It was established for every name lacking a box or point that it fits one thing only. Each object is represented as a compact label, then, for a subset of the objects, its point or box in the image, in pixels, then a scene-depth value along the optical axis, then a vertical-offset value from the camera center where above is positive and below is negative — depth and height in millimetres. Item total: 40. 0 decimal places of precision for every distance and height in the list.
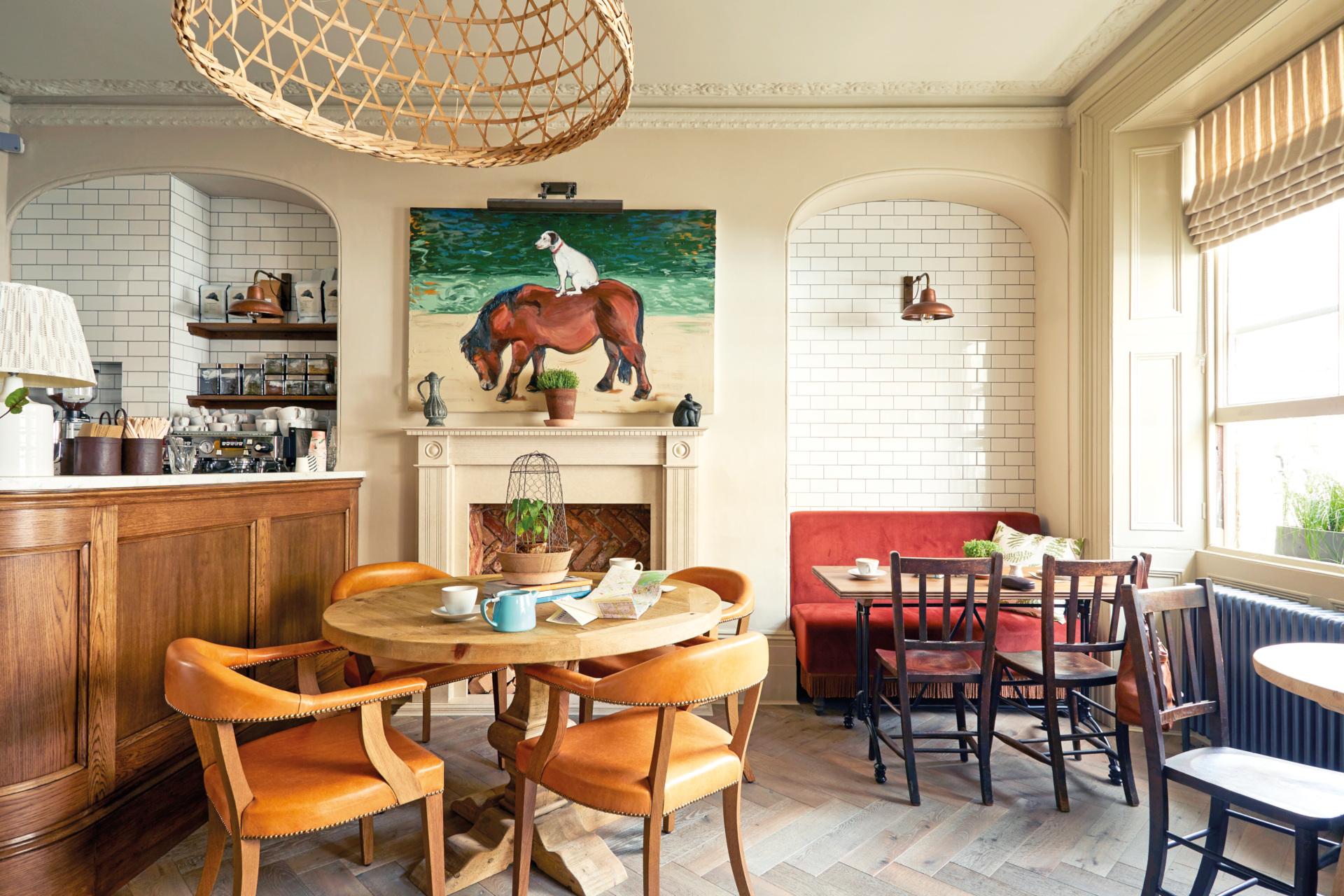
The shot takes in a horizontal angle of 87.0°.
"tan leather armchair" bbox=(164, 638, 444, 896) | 1612 -814
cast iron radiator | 2615 -953
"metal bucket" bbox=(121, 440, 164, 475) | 2461 -13
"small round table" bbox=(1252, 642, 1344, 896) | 1552 -507
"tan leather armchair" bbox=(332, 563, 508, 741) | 2586 -792
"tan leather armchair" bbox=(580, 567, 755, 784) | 2735 -584
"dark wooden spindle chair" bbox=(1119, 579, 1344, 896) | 1648 -804
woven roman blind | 2832 +1349
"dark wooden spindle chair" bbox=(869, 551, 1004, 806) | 2705 -790
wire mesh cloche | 2393 -334
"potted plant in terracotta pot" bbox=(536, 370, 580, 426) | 3816 +340
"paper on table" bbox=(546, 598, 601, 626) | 2023 -462
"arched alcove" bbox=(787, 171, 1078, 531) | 4449 +596
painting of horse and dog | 3992 +866
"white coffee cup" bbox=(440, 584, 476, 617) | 2078 -428
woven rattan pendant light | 1739 +1924
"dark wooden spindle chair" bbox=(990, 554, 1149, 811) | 2631 -838
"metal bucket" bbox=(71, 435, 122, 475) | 2340 -11
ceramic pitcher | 1914 -429
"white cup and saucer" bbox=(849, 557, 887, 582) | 3326 -535
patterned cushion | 3834 -499
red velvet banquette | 4176 -482
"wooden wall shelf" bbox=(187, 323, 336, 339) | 4164 +737
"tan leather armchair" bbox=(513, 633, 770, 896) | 1727 -799
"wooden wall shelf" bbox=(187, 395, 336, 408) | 4188 +316
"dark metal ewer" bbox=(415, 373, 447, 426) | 3844 +259
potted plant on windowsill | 2879 -265
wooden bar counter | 1955 -628
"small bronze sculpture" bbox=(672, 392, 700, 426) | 3861 +235
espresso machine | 4066 +10
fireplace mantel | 3842 -105
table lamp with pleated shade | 2037 +283
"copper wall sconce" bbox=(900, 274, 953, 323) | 3863 +806
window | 2951 +313
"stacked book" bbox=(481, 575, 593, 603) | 2412 -472
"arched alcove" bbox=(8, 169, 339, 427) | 4082 +1102
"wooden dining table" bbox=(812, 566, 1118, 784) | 3037 -614
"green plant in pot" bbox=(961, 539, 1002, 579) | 3271 -429
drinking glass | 3211 -17
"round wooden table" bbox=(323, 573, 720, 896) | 1833 -515
